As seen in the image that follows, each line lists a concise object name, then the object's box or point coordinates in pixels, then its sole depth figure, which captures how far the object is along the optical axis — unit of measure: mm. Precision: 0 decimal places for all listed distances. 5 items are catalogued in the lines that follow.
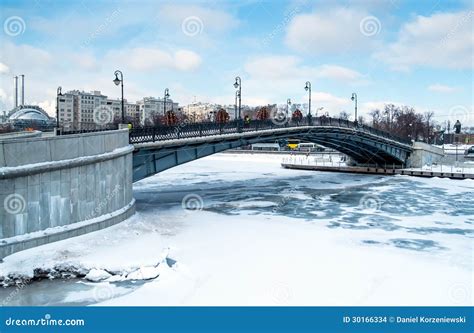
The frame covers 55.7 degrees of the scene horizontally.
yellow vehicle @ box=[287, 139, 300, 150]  82875
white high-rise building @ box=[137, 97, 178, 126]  142150
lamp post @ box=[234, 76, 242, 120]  27388
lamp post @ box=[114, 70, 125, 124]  19833
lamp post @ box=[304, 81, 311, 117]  35894
